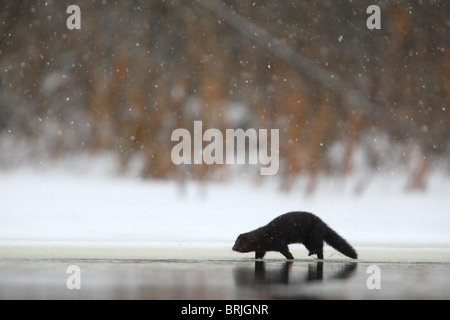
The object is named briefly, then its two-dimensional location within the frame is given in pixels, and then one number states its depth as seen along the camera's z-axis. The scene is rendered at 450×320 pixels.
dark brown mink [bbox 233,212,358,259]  11.79
